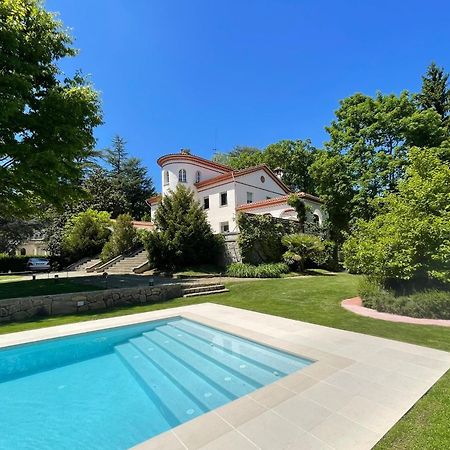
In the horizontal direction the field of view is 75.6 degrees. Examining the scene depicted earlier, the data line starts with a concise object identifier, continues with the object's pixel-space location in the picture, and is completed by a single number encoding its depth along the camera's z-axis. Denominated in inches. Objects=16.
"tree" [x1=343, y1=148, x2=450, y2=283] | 325.1
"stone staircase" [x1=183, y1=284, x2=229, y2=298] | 491.6
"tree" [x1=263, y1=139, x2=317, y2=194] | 1555.1
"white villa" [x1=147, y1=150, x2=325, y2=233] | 965.2
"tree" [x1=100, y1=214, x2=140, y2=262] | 933.8
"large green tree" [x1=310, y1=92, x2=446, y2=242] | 819.4
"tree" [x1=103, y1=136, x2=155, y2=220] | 1723.7
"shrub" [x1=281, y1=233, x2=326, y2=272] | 706.2
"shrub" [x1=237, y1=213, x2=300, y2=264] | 706.2
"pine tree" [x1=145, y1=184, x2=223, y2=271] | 721.6
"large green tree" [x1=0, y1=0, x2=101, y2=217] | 423.9
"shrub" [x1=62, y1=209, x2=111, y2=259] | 1039.0
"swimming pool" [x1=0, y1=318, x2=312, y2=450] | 148.8
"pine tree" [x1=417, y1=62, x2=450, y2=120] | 927.7
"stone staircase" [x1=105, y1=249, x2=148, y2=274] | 812.8
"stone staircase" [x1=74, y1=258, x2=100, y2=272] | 941.9
